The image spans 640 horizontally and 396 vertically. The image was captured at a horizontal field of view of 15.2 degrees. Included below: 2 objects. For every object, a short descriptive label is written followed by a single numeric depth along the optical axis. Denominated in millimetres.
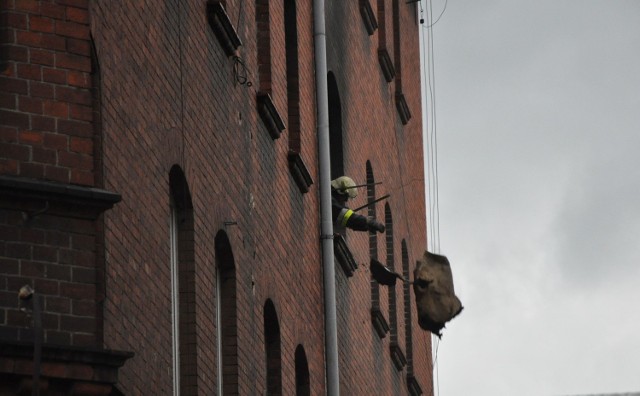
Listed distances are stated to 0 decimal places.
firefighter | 25734
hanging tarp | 25391
